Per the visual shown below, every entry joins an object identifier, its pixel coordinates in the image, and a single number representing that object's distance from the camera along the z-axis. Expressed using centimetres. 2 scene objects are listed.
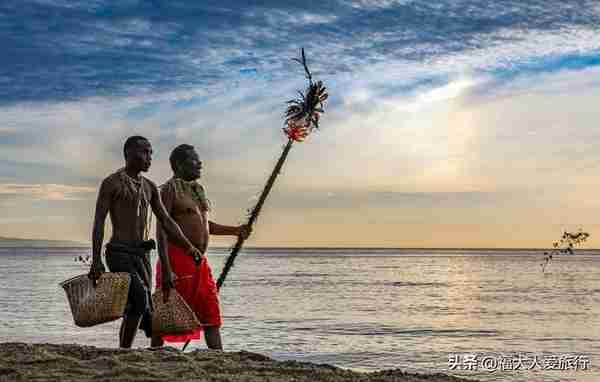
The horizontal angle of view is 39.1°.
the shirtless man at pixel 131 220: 696
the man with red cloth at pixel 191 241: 761
